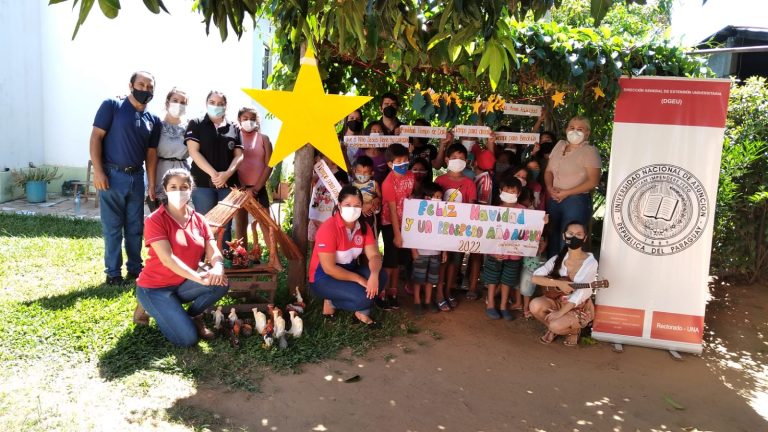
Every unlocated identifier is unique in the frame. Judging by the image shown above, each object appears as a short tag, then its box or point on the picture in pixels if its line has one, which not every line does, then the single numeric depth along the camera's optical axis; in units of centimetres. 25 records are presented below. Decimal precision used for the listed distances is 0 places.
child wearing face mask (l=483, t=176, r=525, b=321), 523
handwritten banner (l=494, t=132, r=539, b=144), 573
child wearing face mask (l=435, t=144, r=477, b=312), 539
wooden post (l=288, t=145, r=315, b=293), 536
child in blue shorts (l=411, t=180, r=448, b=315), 529
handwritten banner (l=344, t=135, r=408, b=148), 557
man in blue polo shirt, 523
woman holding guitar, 477
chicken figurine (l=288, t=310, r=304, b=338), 456
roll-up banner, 470
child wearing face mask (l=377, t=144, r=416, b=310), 527
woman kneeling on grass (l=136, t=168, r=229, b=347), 412
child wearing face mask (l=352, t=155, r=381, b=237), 520
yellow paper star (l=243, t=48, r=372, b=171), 467
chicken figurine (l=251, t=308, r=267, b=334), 450
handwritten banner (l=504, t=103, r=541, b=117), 586
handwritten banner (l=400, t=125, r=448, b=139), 571
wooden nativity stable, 473
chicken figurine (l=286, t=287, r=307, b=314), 495
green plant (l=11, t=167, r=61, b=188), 927
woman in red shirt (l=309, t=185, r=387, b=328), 470
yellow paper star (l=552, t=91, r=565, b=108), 554
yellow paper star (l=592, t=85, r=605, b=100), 494
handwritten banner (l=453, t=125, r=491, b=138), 568
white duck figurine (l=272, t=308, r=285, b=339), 444
